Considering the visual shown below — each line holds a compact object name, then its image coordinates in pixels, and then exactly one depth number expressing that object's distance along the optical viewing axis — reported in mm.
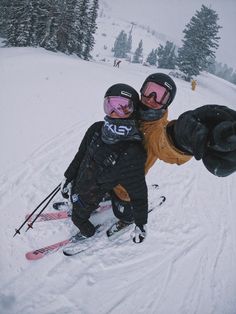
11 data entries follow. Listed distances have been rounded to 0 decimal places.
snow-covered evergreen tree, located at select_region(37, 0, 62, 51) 30562
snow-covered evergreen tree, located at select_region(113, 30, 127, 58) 108031
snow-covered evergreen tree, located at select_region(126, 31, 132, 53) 123094
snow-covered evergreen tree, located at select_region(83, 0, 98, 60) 35878
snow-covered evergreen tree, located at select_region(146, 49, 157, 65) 88188
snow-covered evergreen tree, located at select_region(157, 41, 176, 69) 59509
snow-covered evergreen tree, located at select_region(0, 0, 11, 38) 36831
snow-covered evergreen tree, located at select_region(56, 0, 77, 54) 32406
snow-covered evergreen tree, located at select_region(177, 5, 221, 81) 33500
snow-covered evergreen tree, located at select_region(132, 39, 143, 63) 92706
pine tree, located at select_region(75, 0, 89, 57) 34188
